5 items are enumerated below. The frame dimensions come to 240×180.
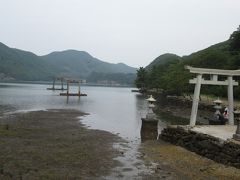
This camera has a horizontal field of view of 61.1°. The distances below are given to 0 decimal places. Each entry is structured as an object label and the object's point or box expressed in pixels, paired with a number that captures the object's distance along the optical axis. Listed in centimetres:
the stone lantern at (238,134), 940
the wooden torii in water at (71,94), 4807
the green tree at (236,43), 4149
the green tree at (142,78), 6601
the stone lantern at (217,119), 1400
